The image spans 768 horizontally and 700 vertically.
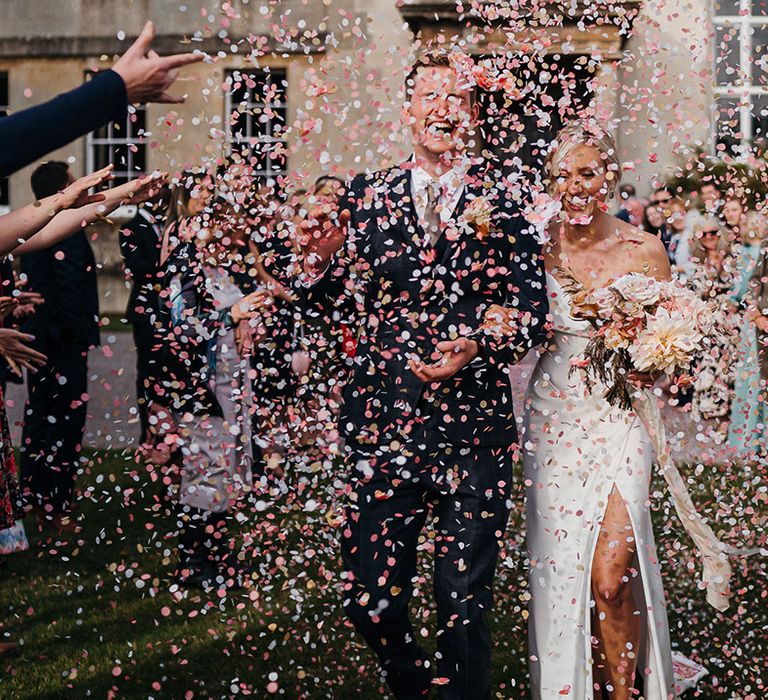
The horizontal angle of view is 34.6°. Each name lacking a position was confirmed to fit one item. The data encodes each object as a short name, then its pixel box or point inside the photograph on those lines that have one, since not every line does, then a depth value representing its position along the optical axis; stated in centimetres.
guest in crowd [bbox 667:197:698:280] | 973
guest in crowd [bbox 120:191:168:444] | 705
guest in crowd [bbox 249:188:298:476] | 491
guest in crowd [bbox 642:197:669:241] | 913
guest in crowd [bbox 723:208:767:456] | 549
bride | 447
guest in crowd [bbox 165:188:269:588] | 621
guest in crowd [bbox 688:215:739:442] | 536
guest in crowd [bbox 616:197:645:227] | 1196
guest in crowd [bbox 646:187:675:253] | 502
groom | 421
